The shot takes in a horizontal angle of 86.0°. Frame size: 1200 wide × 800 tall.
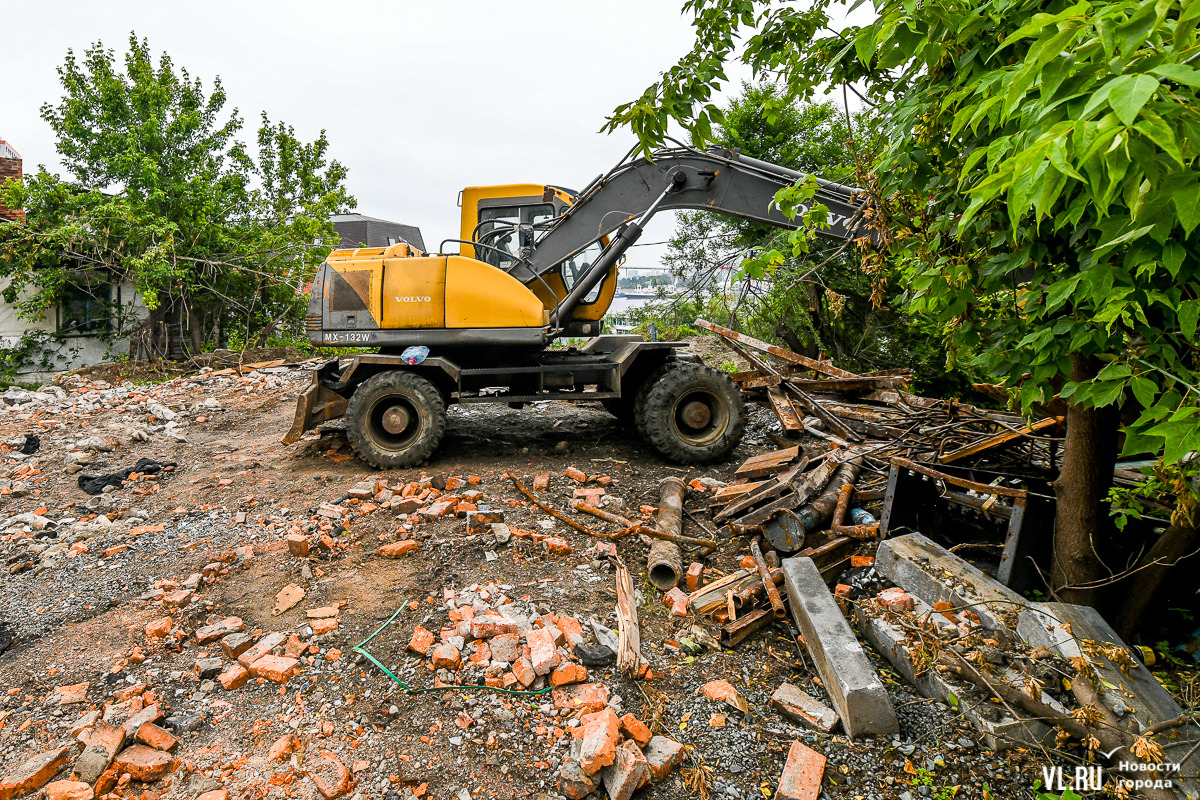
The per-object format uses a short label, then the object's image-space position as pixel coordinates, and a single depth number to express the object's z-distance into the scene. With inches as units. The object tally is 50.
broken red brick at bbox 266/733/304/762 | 107.7
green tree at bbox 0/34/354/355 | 503.5
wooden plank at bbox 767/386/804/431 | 281.4
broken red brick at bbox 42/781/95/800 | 99.2
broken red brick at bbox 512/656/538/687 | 124.0
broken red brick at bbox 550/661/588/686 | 123.7
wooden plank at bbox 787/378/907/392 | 318.3
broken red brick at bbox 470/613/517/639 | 136.8
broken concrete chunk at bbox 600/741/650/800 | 101.3
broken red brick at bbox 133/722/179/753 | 108.9
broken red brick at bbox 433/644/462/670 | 128.6
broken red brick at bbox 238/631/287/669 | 132.1
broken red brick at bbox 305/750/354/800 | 101.0
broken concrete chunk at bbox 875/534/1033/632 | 132.9
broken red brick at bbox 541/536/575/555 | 181.5
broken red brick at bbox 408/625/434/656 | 133.5
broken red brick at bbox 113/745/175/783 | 104.0
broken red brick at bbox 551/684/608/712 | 118.3
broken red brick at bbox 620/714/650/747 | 110.6
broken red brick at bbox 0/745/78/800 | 100.0
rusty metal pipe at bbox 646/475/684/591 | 169.2
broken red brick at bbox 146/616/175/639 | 142.1
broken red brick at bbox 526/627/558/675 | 125.6
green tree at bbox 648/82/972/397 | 255.4
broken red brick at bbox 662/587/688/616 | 156.3
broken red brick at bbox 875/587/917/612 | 146.5
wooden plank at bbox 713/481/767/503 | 219.6
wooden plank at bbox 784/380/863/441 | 262.7
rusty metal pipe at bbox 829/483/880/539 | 176.1
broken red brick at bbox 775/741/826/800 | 102.0
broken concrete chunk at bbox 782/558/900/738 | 115.5
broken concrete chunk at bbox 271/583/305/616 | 153.8
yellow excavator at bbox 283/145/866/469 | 265.1
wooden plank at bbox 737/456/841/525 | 185.8
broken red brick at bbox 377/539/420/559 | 181.9
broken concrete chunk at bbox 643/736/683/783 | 106.4
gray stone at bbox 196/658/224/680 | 129.6
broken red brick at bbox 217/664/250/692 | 126.0
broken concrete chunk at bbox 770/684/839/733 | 118.2
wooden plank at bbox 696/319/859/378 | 337.7
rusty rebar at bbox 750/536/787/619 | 151.4
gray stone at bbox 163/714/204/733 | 114.6
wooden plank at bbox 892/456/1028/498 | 145.8
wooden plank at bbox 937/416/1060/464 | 172.9
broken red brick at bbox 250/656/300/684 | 127.6
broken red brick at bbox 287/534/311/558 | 179.0
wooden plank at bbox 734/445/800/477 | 233.6
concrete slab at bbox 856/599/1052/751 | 111.3
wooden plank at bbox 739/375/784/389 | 320.7
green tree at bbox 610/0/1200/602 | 52.5
